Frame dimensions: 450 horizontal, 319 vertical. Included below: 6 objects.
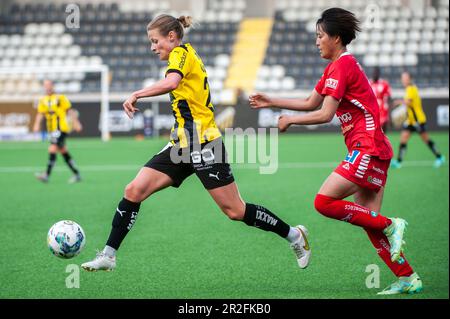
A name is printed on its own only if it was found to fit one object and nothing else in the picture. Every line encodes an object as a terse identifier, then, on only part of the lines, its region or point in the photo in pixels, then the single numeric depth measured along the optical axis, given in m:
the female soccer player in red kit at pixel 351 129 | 10.43
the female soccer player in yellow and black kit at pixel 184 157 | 11.55
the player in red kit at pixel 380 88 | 34.82
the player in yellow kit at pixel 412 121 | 32.78
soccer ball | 12.01
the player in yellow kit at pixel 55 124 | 28.33
